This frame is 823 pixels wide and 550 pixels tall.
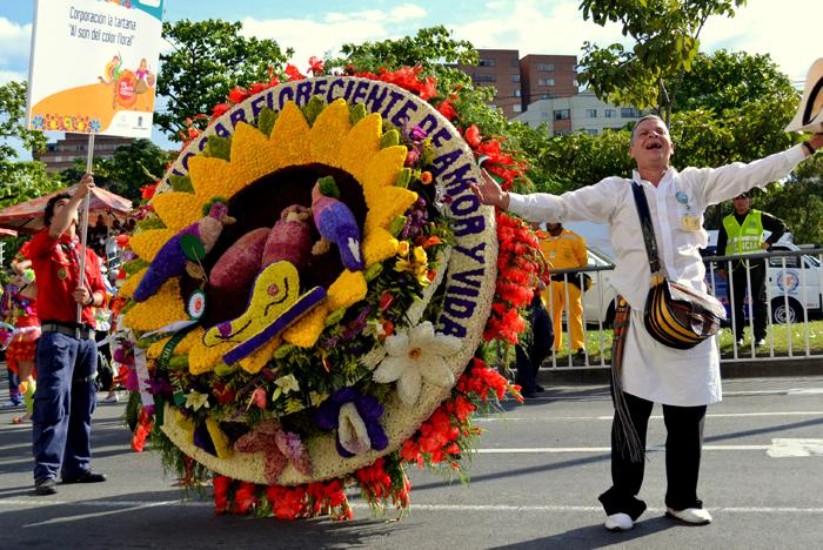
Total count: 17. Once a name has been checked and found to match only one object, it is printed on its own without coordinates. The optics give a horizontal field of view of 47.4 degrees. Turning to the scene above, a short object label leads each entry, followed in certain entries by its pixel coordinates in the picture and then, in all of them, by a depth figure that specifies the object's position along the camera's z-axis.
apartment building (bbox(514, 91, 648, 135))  102.62
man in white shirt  4.52
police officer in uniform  11.20
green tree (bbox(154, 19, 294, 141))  37.06
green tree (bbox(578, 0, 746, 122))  11.72
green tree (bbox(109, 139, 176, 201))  34.84
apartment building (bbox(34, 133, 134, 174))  138.39
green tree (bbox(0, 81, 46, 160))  29.97
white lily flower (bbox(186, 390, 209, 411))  4.68
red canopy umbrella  17.03
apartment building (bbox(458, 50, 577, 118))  131.75
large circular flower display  4.44
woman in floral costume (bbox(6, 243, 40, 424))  10.73
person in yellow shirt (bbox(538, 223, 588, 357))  11.39
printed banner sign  6.22
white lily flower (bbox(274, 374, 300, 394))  4.44
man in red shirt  6.24
